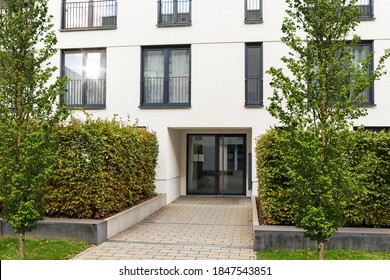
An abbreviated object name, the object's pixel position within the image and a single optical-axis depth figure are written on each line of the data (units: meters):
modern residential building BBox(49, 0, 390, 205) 13.74
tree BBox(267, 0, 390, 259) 4.94
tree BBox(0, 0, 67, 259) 5.59
